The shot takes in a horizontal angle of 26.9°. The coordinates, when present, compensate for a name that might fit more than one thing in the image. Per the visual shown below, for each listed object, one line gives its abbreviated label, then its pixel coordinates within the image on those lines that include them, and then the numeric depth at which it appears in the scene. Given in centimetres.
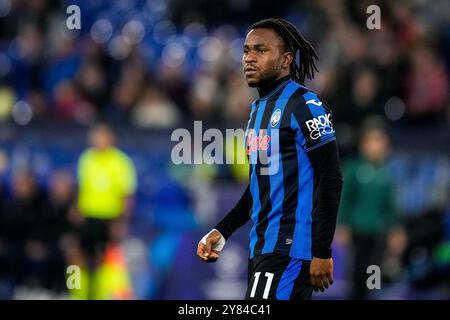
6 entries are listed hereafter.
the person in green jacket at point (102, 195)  1125
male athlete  490
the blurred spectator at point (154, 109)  1262
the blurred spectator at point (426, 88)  1192
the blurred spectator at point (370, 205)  1042
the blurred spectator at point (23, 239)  1170
